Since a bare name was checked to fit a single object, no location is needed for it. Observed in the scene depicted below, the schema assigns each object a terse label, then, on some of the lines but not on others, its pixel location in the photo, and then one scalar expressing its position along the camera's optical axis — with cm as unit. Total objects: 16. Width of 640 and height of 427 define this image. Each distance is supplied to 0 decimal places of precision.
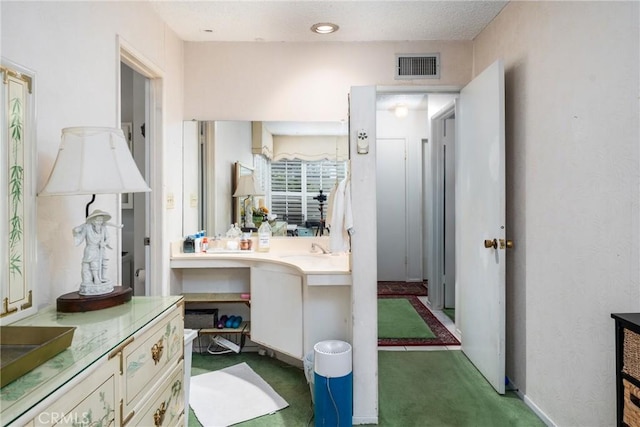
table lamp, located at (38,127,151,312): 125
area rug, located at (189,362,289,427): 204
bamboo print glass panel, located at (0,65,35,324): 116
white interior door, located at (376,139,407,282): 504
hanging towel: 209
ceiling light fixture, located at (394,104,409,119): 467
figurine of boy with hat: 136
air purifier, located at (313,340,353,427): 183
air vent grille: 289
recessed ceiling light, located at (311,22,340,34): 257
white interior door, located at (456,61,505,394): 218
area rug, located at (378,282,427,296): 466
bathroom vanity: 230
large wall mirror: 295
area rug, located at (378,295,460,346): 310
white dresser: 77
